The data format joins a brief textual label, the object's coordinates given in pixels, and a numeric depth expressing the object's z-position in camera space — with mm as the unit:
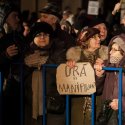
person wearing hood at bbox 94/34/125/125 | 8441
